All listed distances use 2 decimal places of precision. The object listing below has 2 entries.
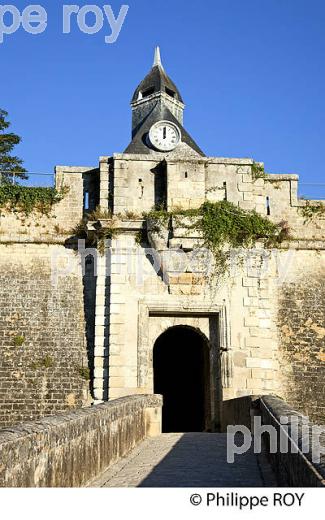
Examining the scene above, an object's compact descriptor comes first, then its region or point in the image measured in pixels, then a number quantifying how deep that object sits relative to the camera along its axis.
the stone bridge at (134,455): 4.58
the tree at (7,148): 32.88
